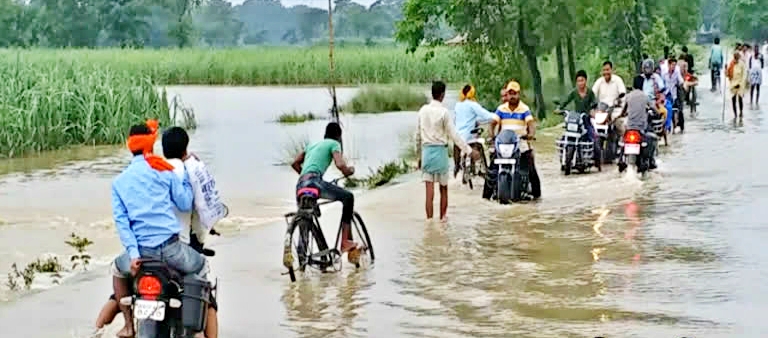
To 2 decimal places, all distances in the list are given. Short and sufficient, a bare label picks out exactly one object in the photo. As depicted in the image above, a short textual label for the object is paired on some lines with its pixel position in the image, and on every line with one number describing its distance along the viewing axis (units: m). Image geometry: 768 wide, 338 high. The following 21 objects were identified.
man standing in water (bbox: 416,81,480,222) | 15.53
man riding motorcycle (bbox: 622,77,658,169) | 19.67
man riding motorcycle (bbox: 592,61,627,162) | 21.41
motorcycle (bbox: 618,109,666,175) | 19.42
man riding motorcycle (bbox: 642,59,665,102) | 24.00
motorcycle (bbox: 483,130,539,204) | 17.20
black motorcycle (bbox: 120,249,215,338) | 8.38
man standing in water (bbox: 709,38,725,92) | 40.62
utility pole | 23.77
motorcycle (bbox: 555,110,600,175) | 20.28
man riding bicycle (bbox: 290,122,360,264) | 11.90
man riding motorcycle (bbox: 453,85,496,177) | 19.12
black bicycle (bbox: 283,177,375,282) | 11.81
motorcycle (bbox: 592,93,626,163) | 21.16
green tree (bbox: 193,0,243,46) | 170.88
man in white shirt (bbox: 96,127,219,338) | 8.81
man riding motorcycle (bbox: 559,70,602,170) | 20.28
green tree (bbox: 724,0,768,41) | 111.12
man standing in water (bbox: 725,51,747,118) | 31.31
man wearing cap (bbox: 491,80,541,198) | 17.45
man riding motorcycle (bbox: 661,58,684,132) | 27.05
